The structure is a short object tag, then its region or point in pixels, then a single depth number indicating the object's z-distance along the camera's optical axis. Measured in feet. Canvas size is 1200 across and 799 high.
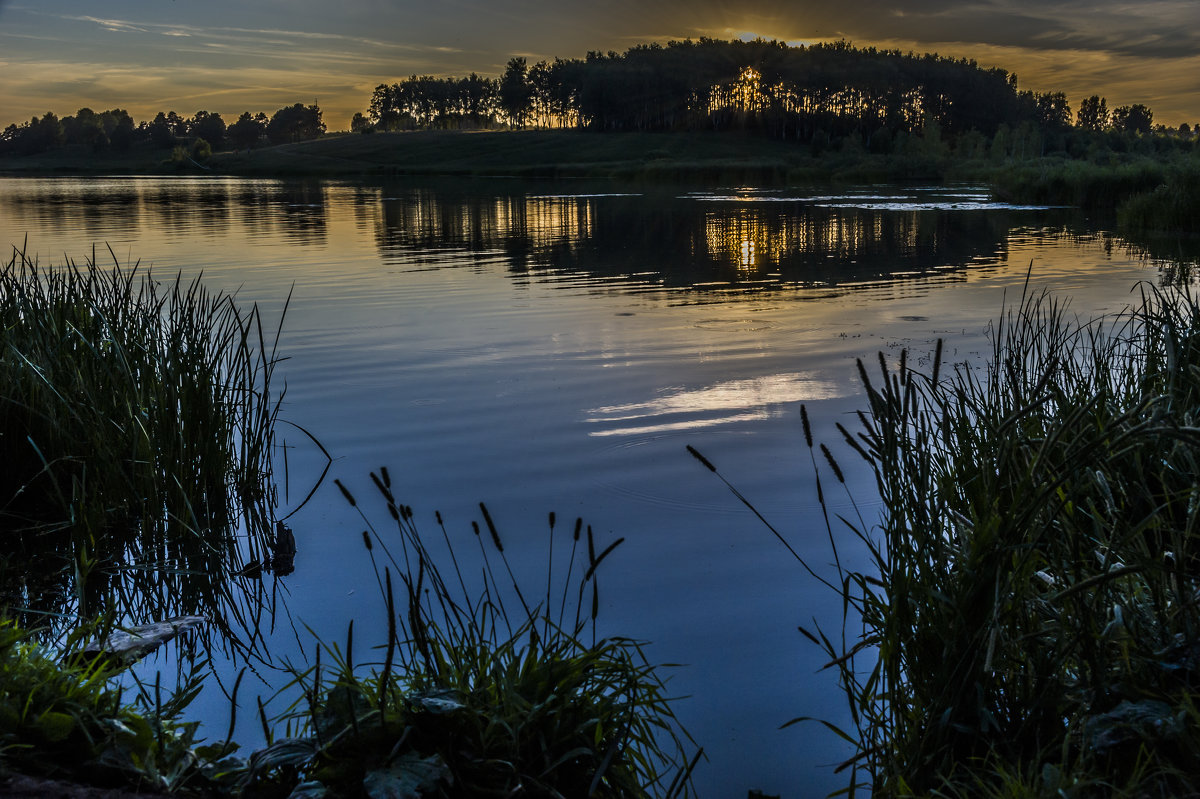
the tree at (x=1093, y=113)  425.69
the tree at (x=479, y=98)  502.38
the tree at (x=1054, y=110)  424.05
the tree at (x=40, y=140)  506.07
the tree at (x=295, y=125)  542.98
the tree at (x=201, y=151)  391.04
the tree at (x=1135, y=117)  499.06
